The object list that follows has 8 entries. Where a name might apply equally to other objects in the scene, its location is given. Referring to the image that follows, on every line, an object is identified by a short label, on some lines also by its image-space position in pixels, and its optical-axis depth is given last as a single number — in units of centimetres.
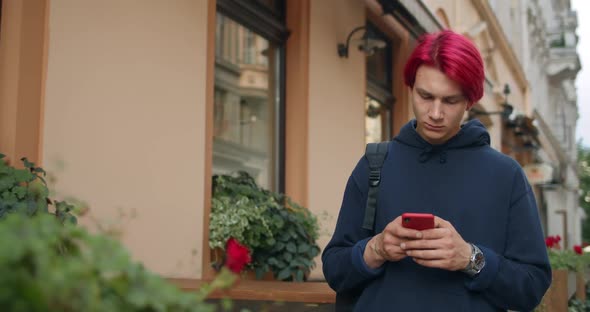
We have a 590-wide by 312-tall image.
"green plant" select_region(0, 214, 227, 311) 62
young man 197
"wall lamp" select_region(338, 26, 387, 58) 654
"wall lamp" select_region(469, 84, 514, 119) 1161
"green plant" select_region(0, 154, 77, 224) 273
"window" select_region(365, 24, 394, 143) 795
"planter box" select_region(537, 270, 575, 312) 455
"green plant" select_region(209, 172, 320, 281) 442
